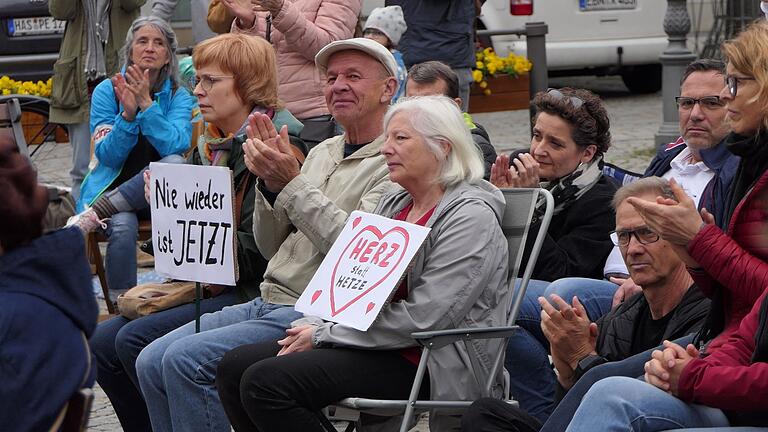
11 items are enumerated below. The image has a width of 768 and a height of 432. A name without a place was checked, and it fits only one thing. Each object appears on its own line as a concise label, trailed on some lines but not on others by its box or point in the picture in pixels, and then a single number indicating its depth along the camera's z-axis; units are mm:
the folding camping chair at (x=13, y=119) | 15570
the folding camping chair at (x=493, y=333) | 8633
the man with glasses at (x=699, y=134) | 10328
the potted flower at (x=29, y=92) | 23297
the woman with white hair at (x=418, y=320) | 8828
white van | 27703
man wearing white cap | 9773
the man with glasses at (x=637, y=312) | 8680
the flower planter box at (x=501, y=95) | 27078
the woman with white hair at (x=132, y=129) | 14531
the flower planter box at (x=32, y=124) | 24953
